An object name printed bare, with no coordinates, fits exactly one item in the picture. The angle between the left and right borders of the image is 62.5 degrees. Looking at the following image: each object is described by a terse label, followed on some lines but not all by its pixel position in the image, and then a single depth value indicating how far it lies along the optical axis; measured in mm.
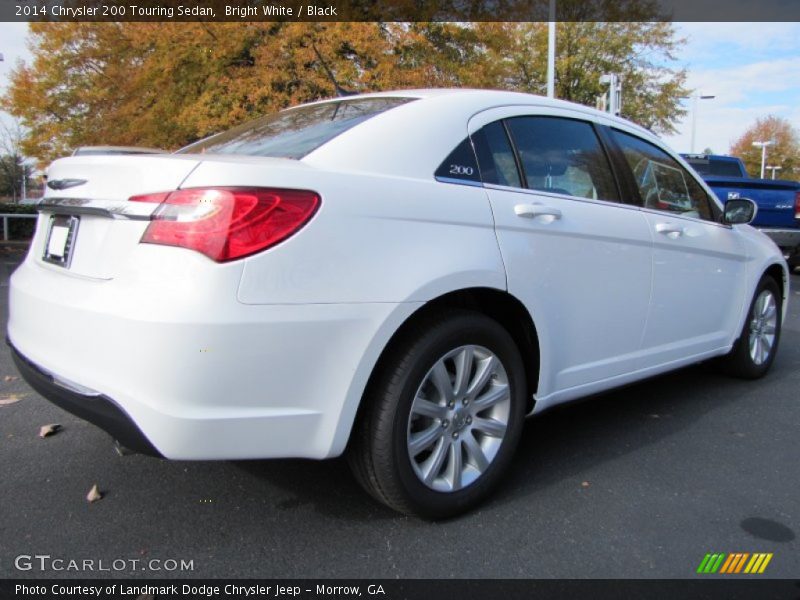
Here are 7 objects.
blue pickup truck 9844
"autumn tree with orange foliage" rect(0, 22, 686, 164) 13758
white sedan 2012
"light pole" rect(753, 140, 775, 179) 53303
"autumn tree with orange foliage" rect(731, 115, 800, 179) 60031
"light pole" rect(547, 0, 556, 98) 15281
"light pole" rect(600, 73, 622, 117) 14906
